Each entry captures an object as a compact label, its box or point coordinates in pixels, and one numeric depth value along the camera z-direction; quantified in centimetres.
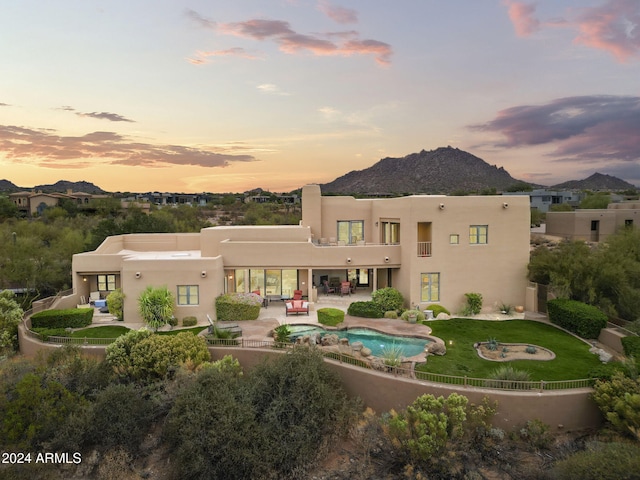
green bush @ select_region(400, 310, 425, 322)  1980
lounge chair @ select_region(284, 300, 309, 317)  2052
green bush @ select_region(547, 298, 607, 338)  1705
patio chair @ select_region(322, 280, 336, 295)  2422
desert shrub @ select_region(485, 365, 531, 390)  1223
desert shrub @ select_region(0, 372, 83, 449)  1187
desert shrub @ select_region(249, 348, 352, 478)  1198
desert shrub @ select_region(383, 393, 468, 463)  1098
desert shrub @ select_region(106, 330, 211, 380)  1493
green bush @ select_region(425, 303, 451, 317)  2088
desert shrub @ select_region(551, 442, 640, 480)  901
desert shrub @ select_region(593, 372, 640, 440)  1072
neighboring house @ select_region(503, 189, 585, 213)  6521
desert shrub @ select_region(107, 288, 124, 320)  2025
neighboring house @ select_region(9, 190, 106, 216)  7294
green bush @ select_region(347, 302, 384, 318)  2025
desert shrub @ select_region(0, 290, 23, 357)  1830
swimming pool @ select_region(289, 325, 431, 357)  1617
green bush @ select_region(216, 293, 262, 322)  1984
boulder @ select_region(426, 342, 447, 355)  1552
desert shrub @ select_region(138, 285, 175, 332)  1897
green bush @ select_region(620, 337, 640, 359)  1385
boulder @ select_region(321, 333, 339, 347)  1642
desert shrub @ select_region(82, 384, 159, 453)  1285
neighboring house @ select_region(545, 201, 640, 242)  3709
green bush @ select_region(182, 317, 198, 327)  1939
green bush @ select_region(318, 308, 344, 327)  1878
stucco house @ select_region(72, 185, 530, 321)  2031
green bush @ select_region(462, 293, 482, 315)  2122
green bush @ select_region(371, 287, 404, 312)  2089
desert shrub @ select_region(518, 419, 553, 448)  1158
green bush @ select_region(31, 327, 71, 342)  1738
